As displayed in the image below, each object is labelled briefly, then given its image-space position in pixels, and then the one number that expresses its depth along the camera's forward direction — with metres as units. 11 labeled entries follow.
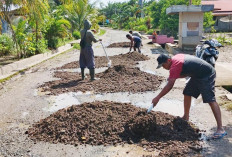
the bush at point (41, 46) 14.34
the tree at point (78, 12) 26.53
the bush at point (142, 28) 40.32
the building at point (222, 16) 35.28
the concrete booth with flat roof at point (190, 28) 14.98
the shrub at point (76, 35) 25.82
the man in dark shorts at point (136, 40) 13.62
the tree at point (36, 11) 11.76
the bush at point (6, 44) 13.11
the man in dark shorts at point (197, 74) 4.02
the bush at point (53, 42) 17.16
